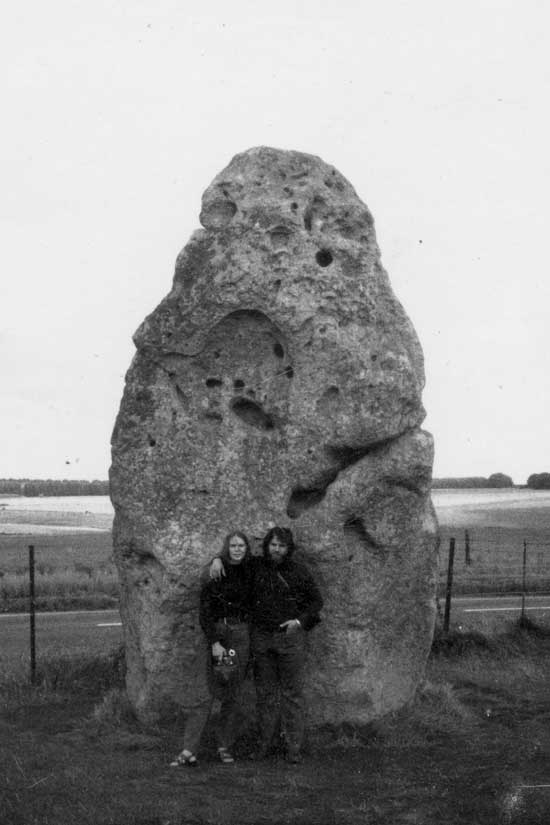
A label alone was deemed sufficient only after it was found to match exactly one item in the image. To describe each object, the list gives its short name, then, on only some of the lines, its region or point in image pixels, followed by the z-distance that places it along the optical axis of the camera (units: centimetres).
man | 988
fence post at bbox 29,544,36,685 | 1284
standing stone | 1074
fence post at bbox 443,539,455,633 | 1543
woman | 962
